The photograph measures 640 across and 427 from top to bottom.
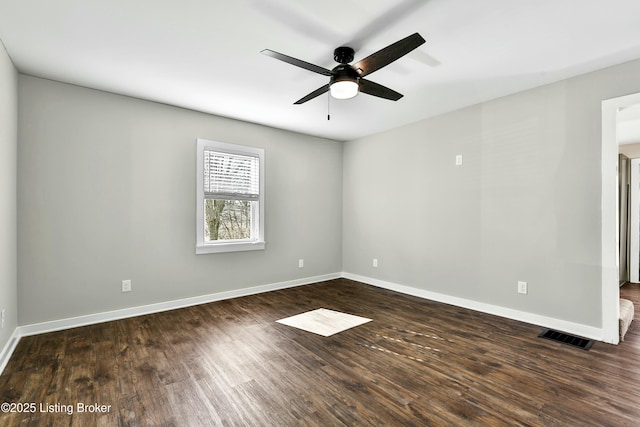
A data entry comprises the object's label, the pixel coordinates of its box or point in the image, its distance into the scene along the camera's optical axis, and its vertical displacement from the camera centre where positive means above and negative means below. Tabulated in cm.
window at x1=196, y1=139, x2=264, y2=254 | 407 +25
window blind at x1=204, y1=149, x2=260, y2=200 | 417 +56
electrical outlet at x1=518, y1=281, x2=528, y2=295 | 339 -80
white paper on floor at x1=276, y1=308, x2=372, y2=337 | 316 -116
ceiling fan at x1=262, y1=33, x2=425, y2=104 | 200 +108
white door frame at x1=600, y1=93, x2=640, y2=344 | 279 -4
